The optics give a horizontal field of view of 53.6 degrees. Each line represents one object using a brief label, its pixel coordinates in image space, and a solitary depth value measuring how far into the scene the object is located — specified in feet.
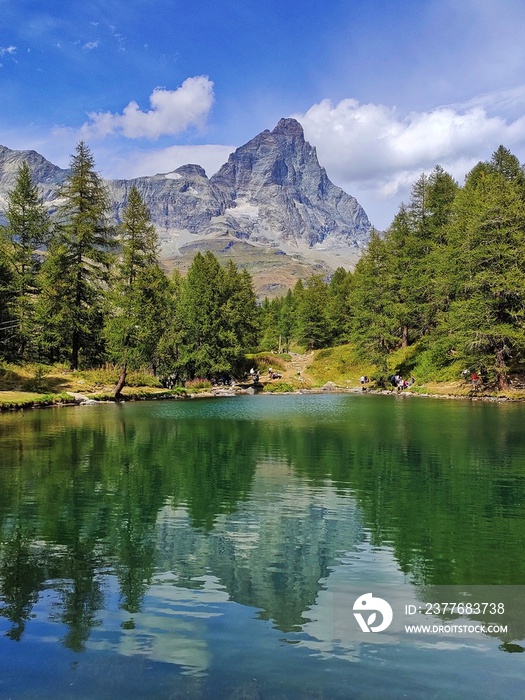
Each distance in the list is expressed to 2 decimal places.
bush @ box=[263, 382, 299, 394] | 205.16
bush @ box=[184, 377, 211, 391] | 197.11
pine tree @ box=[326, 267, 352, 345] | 319.47
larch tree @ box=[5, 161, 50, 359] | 172.00
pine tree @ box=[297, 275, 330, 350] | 320.70
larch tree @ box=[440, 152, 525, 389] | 149.59
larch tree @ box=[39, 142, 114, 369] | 171.73
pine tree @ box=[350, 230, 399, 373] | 200.05
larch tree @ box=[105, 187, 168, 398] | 159.84
